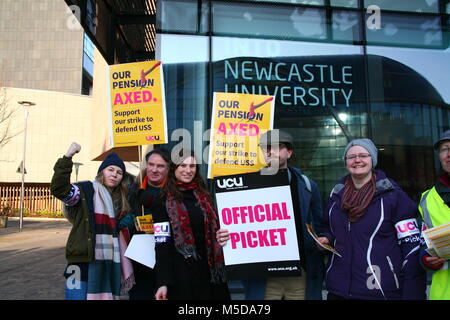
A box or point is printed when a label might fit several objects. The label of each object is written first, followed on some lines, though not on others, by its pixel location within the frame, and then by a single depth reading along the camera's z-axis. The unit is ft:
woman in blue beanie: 9.54
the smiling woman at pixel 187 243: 8.83
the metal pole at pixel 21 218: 63.87
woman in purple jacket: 7.83
